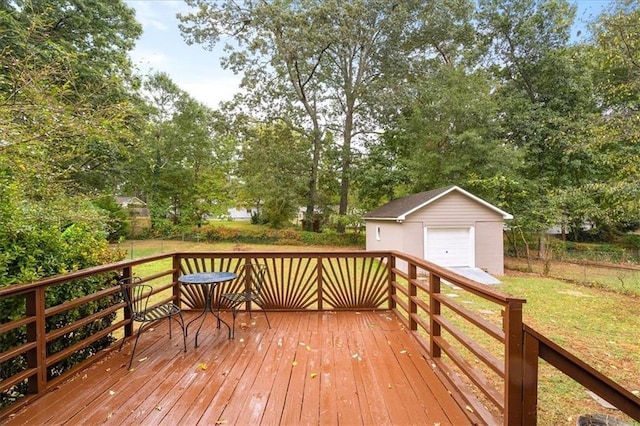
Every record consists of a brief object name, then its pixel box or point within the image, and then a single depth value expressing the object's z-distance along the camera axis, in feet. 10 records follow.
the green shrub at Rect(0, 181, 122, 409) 8.45
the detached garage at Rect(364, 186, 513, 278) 35.96
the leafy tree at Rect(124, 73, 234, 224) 68.80
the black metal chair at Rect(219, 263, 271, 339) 13.05
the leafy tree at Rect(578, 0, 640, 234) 24.35
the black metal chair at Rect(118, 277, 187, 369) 10.59
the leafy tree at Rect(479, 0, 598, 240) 49.32
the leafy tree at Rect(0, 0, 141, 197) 11.73
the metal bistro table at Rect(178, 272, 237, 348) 12.12
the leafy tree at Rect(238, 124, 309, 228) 56.95
